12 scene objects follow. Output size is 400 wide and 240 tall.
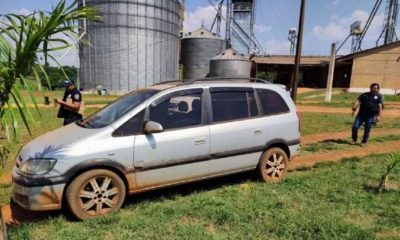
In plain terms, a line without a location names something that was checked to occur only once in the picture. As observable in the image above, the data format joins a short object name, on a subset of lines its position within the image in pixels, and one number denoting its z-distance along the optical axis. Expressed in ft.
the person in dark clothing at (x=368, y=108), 29.58
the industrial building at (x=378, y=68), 117.08
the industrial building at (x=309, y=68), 139.23
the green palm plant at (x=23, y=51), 8.49
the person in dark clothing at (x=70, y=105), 22.47
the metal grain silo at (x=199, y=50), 151.33
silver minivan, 13.35
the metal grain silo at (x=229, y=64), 125.49
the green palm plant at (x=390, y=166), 16.72
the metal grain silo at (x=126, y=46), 128.98
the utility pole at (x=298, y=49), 37.42
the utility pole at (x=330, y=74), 84.28
